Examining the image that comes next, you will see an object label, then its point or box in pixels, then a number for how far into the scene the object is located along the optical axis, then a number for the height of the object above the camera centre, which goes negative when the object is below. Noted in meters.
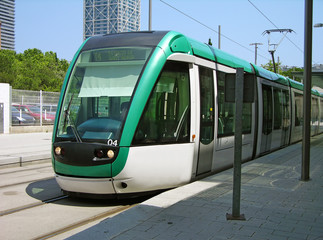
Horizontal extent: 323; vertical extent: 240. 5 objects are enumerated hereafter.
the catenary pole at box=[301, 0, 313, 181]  7.84 +0.56
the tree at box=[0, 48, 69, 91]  54.88 +6.79
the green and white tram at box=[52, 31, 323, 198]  6.00 +0.00
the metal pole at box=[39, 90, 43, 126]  23.42 +0.76
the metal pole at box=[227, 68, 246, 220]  4.99 -0.36
